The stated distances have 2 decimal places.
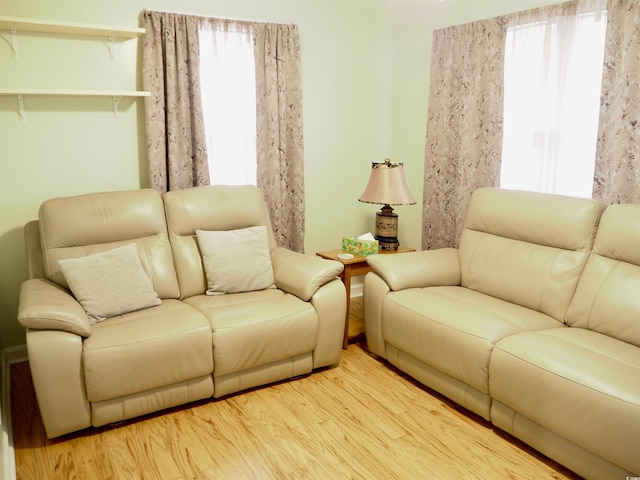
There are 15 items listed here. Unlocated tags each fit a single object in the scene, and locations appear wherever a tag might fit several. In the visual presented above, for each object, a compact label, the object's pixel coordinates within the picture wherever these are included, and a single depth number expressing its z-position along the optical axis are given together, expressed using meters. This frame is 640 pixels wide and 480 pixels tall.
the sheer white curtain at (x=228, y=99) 3.50
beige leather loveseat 2.31
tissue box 3.55
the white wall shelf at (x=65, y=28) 2.78
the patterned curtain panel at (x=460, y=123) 3.46
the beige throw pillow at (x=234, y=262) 3.05
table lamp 3.55
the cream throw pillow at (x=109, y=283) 2.61
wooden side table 3.37
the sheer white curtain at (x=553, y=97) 2.95
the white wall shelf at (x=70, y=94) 2.85
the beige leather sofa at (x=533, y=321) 2.01
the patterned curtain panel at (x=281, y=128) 3.63
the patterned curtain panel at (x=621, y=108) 2.71
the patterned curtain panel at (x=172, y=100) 3.22
